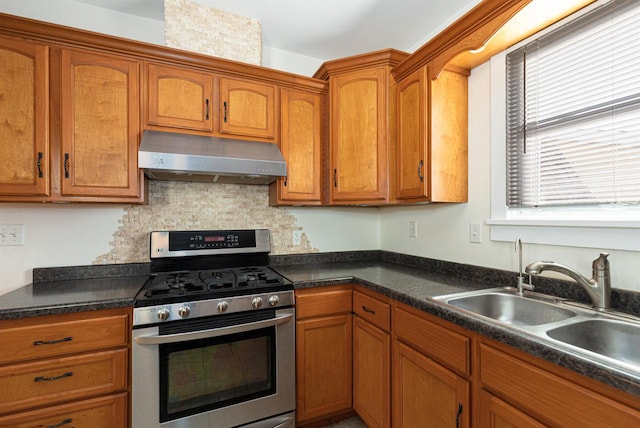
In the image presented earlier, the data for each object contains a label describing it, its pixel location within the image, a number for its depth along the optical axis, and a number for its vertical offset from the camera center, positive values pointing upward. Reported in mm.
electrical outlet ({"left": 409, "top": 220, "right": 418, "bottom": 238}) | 2314 -113
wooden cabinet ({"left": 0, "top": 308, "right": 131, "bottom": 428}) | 1299 -688
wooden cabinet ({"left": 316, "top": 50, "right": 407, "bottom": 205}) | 2051 +596
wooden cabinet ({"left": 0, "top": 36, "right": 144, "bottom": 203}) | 1565 +489
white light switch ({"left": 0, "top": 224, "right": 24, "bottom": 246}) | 1757 -106
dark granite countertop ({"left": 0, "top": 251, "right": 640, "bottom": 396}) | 914 -389
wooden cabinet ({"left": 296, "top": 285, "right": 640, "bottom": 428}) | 853 -638
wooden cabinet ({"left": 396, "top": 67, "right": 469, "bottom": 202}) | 1792 +460
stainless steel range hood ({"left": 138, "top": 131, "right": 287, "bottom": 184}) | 1673 +326
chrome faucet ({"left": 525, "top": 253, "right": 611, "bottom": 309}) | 1184 -269
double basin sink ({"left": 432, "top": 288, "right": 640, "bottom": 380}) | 969 -412
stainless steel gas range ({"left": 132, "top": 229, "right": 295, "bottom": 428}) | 1468 -710
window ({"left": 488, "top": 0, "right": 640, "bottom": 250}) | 1219 +387
